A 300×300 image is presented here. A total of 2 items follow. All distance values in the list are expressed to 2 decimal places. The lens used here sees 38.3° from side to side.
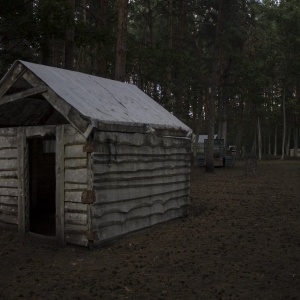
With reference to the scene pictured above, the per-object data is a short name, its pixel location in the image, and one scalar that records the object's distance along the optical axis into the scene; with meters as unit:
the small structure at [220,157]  35.58
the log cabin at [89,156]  7.66
